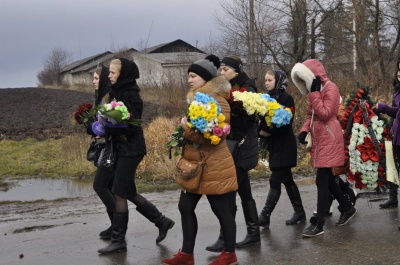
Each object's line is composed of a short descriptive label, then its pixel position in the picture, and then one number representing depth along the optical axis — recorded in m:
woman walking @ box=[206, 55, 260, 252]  6.44
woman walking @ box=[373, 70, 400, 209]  7.09
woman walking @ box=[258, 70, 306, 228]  7.25
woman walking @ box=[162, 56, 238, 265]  5.55
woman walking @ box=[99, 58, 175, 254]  6.46
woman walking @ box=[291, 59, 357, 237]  6.67
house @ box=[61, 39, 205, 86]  21.22
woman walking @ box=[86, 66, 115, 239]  6.79
